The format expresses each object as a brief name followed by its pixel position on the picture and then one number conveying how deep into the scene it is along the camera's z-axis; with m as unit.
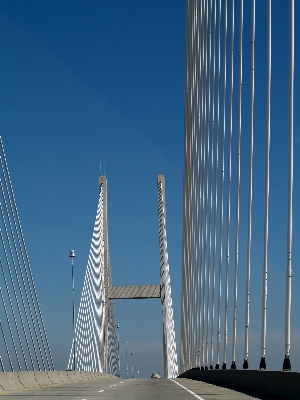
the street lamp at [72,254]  46.97
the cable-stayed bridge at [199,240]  20.38
